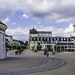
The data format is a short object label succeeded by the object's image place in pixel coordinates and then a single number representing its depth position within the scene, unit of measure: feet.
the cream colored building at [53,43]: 134.19
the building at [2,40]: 45.82
